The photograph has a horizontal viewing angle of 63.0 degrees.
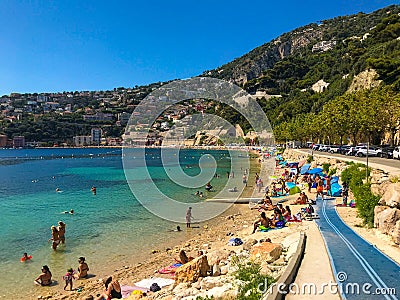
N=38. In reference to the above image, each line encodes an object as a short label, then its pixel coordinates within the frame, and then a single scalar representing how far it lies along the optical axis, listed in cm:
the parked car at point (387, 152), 2842
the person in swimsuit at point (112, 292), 908
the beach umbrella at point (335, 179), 2146
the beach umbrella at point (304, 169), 3077
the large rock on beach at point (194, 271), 873
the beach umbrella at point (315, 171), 2695
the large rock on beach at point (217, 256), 1024
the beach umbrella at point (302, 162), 3694
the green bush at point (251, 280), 559
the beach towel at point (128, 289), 964
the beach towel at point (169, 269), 1143
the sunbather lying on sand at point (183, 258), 1198
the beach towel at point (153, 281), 1006
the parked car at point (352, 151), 3306
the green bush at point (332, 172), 2469
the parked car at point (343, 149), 3620
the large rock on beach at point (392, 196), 1034
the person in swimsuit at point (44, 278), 1114
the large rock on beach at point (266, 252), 839
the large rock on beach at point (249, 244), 1145
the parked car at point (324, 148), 4369
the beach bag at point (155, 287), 967
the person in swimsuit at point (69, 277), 1092
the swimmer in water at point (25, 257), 1355
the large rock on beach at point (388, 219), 1005
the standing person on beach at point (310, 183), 2318
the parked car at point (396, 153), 2703
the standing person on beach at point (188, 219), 1861
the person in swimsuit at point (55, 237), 1500
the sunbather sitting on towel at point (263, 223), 1481
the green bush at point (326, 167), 2695
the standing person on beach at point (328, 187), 2045
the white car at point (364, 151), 3039
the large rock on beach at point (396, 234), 943
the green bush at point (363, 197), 1188
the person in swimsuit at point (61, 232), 1552
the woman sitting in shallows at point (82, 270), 1175
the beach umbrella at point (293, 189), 2431
